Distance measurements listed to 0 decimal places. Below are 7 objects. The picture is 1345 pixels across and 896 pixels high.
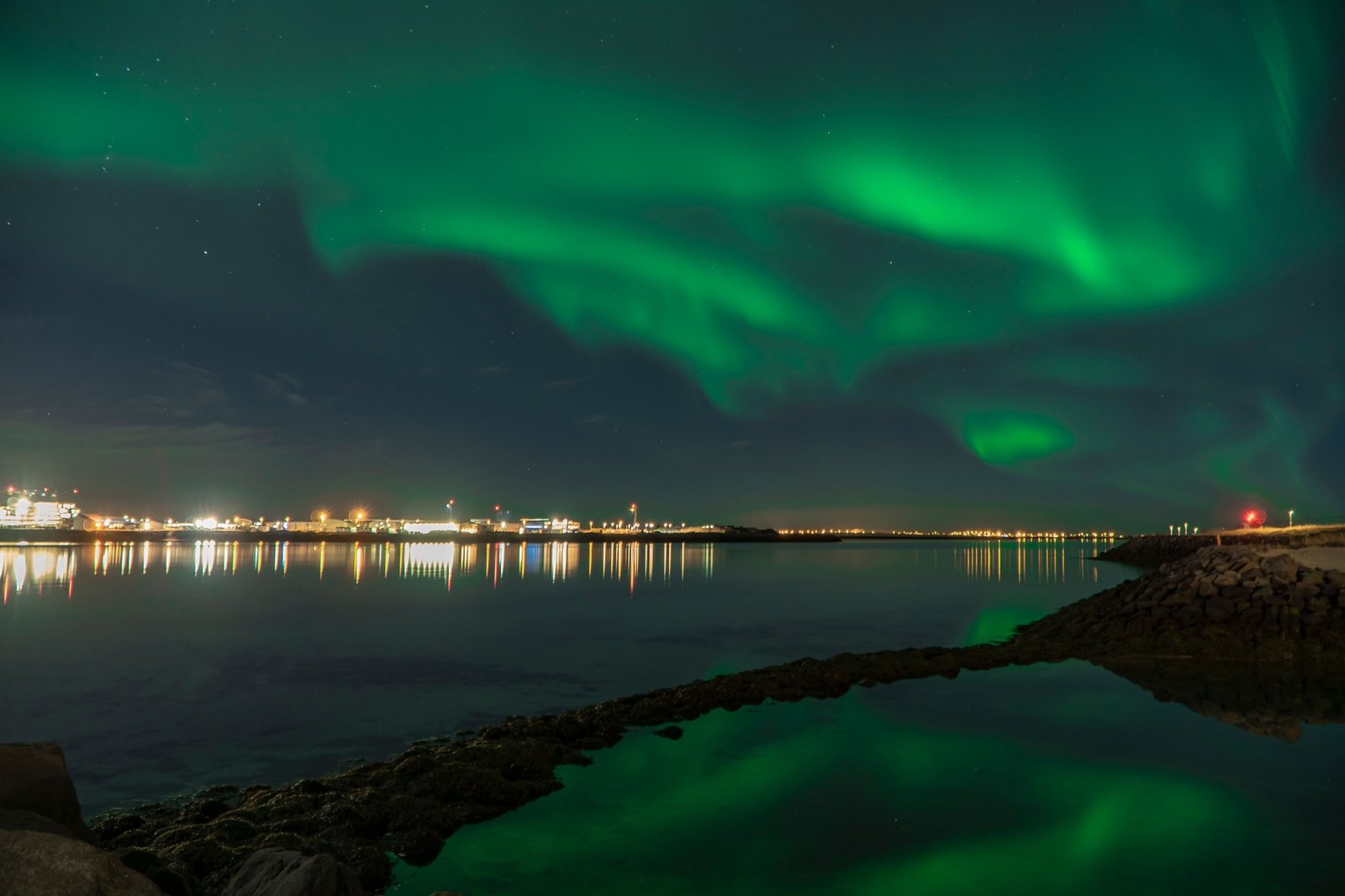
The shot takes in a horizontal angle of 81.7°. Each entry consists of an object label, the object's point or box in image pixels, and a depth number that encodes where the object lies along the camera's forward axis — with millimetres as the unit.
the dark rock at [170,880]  6289
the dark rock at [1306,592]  22094
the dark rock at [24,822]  6031
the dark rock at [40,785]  6887
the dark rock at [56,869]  4539
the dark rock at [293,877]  5754
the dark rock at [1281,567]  23672
